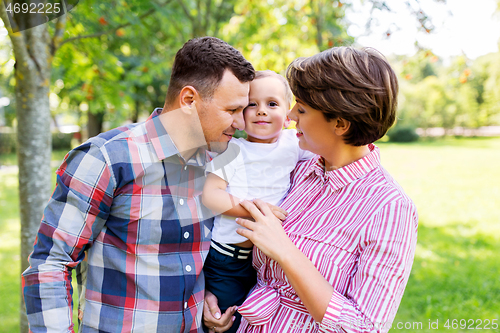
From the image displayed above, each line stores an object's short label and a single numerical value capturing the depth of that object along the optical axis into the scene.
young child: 1.81
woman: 1.32
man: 1.40
